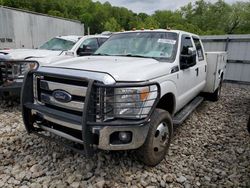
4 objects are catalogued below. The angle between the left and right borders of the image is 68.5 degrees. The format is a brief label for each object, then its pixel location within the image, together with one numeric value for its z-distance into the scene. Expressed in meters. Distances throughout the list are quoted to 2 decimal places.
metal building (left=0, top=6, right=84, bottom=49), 8.44
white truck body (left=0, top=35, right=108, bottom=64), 4.32
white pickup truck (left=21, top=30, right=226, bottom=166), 2.05
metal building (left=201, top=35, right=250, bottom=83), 7.53
